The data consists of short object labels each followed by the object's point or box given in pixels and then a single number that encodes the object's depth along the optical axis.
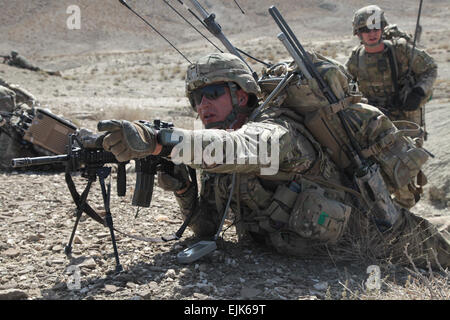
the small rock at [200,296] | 2.95
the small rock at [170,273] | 3.26
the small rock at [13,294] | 2.94
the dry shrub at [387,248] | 3.71
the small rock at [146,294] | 2.94
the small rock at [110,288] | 3.05
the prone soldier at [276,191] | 3.40
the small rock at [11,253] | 3.71
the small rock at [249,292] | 2.99
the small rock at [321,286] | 3.20
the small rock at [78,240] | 4.04
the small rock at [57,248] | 3.87
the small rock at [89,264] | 3.49
